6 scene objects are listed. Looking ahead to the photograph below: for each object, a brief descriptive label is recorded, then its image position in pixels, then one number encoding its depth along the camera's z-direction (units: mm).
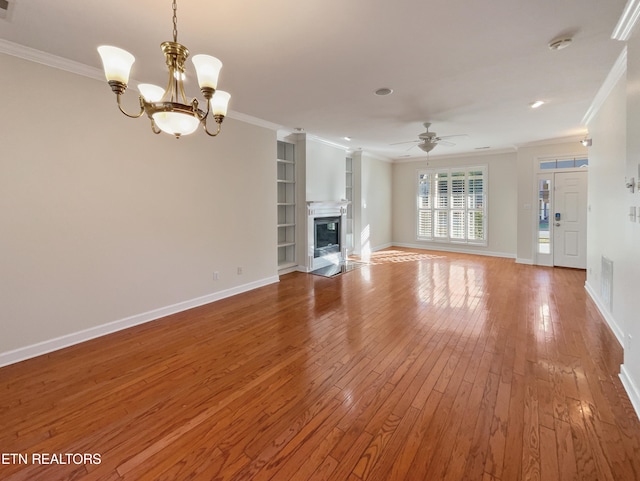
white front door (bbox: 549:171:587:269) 6156
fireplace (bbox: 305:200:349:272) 6222
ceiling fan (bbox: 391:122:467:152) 5057
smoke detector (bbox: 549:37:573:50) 2516
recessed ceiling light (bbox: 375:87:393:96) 3582
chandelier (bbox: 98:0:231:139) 1631
